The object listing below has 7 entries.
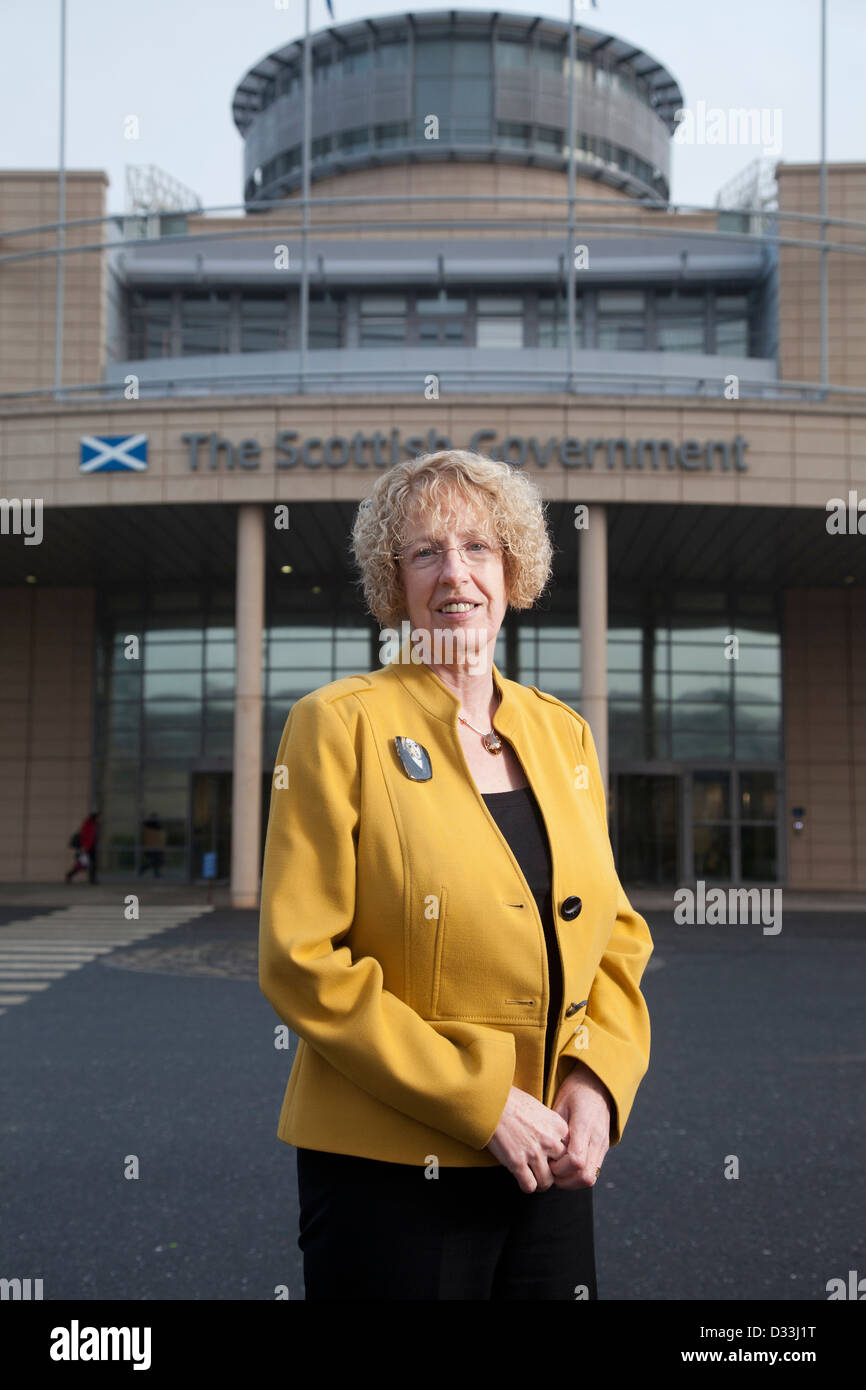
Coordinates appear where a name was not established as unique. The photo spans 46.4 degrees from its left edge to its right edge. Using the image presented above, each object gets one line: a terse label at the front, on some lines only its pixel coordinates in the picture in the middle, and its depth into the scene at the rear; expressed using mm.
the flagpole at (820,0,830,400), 19331
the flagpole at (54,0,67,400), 19297
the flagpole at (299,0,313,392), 18003
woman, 1809
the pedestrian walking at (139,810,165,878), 23578
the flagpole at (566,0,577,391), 16898
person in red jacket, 22125
